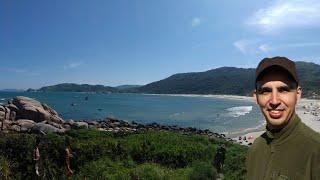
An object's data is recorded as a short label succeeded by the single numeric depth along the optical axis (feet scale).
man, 3.80
